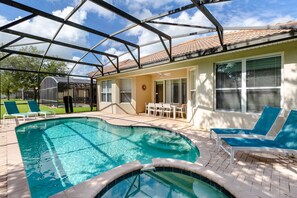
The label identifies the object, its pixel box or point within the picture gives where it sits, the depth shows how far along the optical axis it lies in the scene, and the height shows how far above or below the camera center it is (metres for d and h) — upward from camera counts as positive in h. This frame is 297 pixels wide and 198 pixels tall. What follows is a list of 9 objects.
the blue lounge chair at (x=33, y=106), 8.54 -0.61
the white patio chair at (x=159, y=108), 8.78 -0.87
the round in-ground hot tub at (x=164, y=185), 2.34 -1.82
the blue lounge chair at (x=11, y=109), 7.66 -0.72
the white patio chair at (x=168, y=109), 8.38 -0.92
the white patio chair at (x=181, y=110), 8.15 -0.95
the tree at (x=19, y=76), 21.52 +3.88
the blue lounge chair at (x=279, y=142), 2.93 -1.18
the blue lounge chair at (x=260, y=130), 3.63 -1.06
